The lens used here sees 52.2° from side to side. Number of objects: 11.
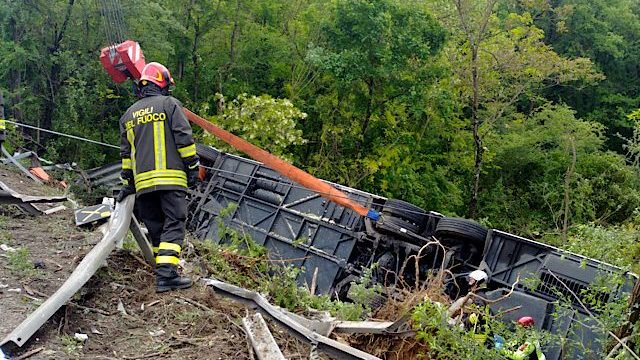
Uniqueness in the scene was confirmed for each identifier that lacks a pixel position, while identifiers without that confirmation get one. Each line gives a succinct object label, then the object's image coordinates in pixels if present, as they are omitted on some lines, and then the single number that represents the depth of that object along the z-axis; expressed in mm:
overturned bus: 7753
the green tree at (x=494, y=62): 18406
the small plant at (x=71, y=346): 3355
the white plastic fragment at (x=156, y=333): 3771
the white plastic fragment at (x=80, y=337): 3529
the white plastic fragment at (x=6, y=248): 4562
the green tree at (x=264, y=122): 15891
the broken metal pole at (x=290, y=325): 3770
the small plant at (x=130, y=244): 4840
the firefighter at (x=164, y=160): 4340
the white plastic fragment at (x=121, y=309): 3967
